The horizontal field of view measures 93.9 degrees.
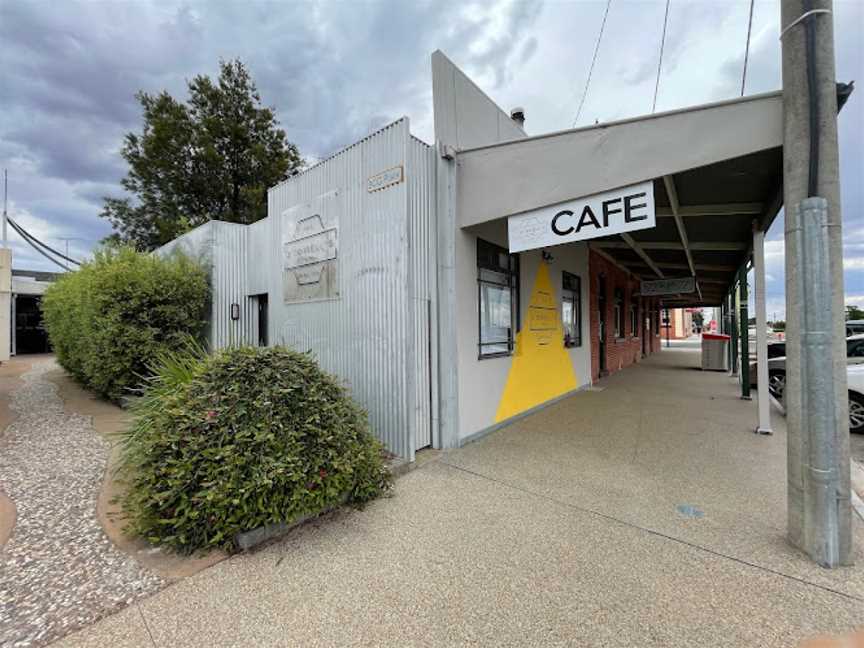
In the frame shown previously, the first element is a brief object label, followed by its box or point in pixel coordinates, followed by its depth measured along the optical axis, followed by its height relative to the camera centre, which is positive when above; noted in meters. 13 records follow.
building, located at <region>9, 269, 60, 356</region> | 18.33 +0.57
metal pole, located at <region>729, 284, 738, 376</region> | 11.27 -0.12
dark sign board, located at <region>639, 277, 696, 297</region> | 11.69 +1.11
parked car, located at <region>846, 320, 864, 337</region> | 11.96 -0.18
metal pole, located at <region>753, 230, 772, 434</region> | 5.50 -0.20
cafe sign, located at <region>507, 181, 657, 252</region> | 3.61 +1.05
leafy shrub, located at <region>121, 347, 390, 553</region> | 2.62 -0.87
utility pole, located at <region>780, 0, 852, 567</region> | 2.40 +0.20
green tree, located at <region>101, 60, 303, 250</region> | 17.64 +7.60
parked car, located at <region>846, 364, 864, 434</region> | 5.75 -1.10
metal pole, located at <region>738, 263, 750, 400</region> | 7.93 -0.69
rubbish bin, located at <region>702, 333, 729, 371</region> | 12.92 -0.96
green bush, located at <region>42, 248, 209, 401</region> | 6.56 +0.31
